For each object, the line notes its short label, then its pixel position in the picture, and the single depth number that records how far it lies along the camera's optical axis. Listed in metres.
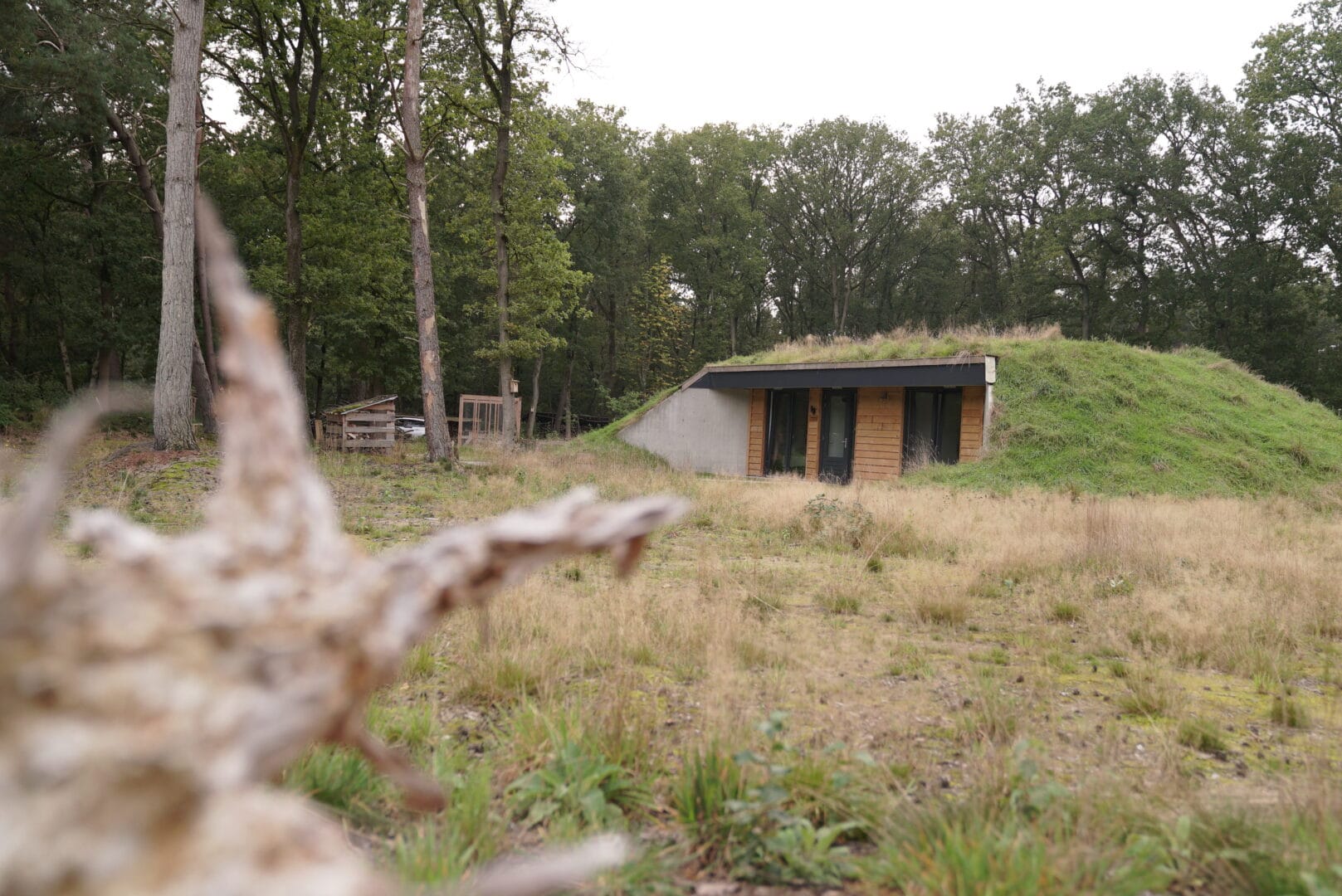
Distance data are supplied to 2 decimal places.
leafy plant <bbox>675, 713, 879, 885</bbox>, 2.80
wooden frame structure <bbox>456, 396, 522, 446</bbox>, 28.78
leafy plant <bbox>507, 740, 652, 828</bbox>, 3.04
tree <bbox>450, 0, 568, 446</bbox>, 22.31
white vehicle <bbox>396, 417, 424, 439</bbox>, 37.89
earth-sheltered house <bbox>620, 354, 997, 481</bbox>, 21.64
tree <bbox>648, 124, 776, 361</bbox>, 51.81
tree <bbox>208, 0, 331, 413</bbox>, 23.66
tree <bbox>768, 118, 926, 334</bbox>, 52.59
